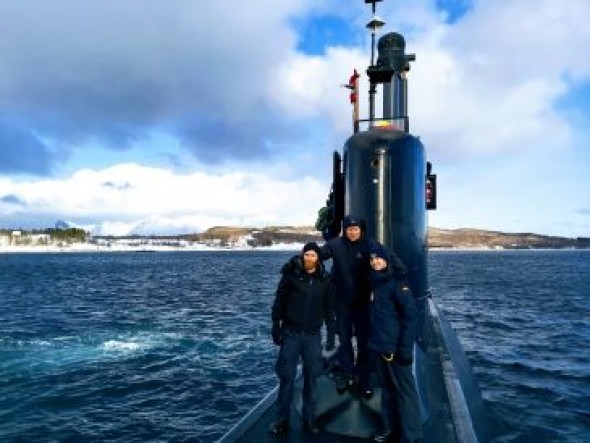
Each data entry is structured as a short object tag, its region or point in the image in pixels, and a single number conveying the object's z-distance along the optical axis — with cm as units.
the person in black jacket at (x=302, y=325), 839
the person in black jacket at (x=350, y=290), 898
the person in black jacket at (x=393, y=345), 780
